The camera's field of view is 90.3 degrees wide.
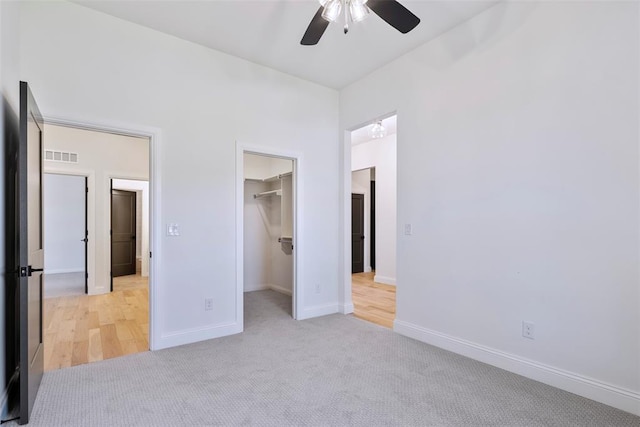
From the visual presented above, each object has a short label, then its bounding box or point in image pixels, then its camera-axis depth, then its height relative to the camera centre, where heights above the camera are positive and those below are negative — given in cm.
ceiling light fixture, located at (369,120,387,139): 483 +138
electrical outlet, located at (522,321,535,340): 245 -91
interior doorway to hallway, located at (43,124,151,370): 375 -46
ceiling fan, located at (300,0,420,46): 200 +131
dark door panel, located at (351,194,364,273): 743 -46
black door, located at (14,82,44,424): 184 -20
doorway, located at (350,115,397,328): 550 -2
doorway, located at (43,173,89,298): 745 -28
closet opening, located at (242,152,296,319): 534 -29
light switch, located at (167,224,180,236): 310 -16
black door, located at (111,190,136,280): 705 -43
